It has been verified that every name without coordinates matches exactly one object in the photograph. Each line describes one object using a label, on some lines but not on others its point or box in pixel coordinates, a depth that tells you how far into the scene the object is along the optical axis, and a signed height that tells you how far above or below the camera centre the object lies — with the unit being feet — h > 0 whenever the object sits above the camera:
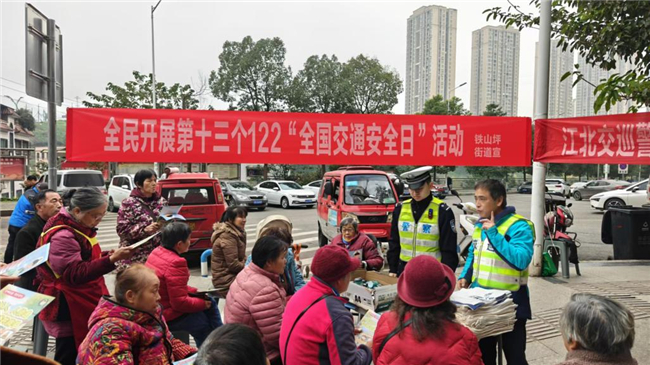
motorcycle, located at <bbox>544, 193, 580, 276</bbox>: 22.53 -3.06
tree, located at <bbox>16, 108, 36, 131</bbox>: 162.01 +18.54
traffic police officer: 12.28 -1.58
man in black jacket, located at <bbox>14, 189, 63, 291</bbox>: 13.25 -1.99
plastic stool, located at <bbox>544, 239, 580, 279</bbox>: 22.06 -4.30
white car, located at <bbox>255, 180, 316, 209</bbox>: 66.39 -4.16
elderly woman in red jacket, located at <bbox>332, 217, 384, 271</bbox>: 16.38 -2.91
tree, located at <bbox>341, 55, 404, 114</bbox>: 107.04 +22.04
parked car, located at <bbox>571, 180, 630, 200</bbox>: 87.55 -3.01
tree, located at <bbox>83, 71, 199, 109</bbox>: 86.12 +15.18
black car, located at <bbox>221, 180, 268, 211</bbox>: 61.82 -4.31
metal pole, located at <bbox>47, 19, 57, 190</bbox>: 11.71 +2.08
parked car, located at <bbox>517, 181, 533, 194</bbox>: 119.43 -4.54
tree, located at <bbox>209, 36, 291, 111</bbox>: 99.50 +23.08
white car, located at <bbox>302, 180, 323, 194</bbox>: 77.87 -3.28
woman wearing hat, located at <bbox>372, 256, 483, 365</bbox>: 5.99 -2.32
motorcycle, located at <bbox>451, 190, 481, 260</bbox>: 22.61 -3.44
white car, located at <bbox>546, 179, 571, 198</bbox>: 107.92 -3.45
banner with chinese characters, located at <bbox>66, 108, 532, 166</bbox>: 14.84 +1.15
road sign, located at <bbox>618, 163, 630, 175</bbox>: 83.94 +1.06
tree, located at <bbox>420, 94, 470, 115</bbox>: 108.37 +17.27
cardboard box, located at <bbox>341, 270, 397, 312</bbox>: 10.20 -3.20
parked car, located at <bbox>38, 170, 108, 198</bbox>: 55.72 -1.71
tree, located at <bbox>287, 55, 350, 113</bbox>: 103.96 +21.27
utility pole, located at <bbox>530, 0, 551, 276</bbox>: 20.44 +3.85
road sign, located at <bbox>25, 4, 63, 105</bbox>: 11.00 +3.02
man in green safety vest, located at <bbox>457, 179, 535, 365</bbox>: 9.44 -1.92
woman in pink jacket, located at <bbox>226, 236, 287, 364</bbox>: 8.59 -2.68
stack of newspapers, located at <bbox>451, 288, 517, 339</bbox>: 8.69 -2.97
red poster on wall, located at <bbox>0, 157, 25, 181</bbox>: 70.64 -0.77
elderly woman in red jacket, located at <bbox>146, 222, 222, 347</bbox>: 10.63 -3.11
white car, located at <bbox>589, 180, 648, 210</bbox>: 56.29 -3.16
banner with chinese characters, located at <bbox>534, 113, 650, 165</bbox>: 17.17 +1.48
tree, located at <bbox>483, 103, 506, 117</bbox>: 110.48 +16.76
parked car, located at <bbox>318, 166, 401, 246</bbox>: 28.12 -2.15
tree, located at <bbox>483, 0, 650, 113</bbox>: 15.97 +5.86
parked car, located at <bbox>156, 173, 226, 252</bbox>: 25.90 -2.10
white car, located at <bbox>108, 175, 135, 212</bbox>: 59.63 -3.39
